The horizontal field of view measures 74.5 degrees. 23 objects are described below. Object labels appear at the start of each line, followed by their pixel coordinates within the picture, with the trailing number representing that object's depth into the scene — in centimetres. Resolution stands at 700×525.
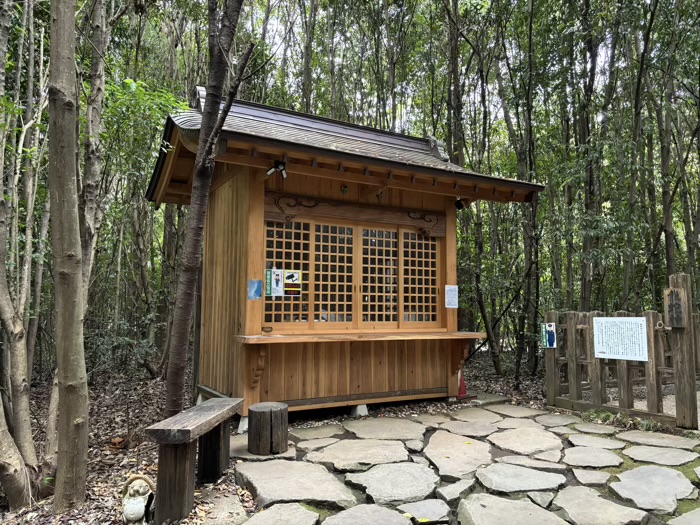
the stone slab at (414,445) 393
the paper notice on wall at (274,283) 470
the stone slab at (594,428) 449
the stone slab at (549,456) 365
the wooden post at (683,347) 431
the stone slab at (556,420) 481
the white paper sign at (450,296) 571
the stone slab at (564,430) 446
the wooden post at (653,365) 453
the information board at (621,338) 463
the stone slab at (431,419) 480
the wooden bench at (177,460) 249
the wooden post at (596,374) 509
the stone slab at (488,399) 582
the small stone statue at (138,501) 254
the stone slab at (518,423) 473
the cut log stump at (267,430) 374
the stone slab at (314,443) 395
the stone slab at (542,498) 284
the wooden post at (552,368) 559
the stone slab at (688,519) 258
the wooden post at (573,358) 535
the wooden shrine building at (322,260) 458
